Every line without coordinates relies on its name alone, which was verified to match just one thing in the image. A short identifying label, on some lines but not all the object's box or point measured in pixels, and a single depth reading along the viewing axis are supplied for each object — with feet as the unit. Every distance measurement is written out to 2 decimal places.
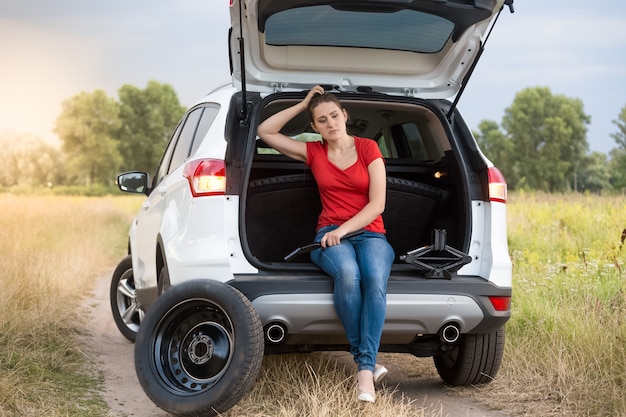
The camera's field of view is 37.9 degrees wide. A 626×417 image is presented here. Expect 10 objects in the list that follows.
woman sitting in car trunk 14.97
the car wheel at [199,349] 14.10
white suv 14.70
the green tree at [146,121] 207.51
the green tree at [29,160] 173.37
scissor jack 15.39
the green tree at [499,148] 203.21
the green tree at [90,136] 200.95
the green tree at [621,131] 207.21
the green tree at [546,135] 198.59
